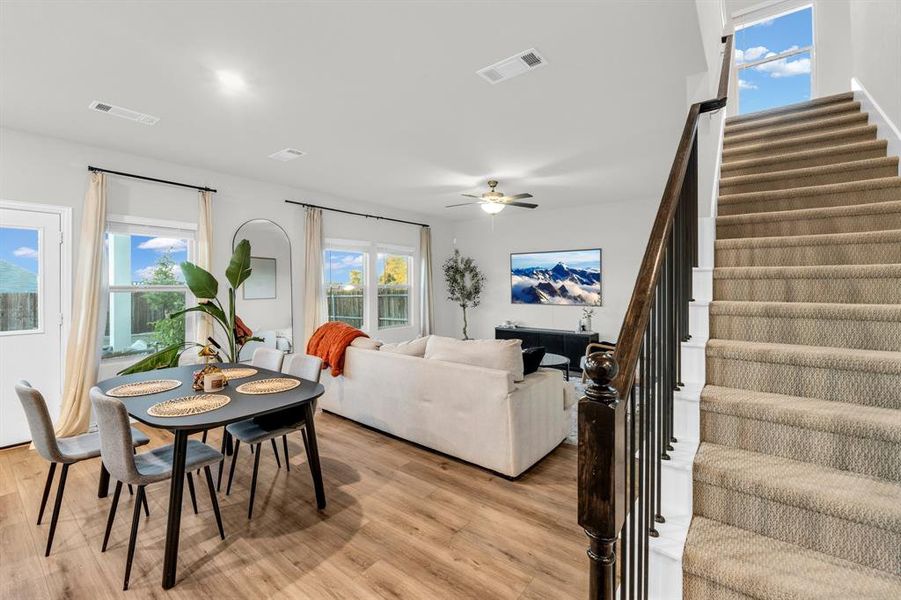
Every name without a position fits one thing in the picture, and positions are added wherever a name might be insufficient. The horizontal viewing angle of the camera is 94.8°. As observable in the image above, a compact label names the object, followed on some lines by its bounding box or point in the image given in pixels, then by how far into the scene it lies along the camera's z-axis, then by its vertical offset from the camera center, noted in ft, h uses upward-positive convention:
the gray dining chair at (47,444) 6.63 -2.52
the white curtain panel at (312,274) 18.61 +0.94
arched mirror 16.89 +0.23
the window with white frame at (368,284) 20.72 +0.58
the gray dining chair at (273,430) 8.30 -2.84
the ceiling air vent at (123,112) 10.27 +4.67
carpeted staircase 3.83 -1.26
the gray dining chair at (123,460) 6.09 -2.59
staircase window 16.19 +9.21
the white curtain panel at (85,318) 12.47 -0.73
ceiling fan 16.47 +3.80
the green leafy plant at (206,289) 9.97 +0.13
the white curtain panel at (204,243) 14.92 +1.87
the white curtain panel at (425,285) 24.75 +0.60
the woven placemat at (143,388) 7.94 -1.87
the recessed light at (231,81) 8.83 +4.70
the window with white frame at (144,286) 13.71 +0.29
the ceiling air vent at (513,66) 8.36 +4.82
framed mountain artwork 22.41 +1.02
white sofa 9.48 -2.86
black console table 21.44 -2.35
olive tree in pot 26.32 +0.84
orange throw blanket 13.07 -1.55
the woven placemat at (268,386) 8.18 -1.86
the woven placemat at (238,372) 9.52 -1.85
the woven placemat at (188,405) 6.82 -1.92
